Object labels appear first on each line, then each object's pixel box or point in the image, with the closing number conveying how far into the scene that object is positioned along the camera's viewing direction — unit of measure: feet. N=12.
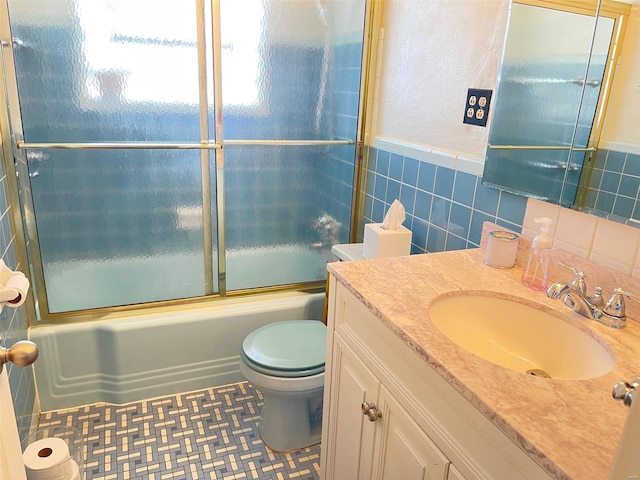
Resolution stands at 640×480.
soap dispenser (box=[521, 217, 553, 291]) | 4.14
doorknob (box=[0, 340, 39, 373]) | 2.71
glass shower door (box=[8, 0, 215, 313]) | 5.81
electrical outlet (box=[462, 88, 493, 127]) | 5.14
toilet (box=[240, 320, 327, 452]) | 5.70
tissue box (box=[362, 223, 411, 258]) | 6.00
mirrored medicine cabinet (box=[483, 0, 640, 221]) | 3.84
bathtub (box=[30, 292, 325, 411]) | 6.60
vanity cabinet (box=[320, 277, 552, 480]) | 2.74
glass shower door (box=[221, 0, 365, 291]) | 6.66
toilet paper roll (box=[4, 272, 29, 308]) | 2.77
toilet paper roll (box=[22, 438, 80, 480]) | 4.69
